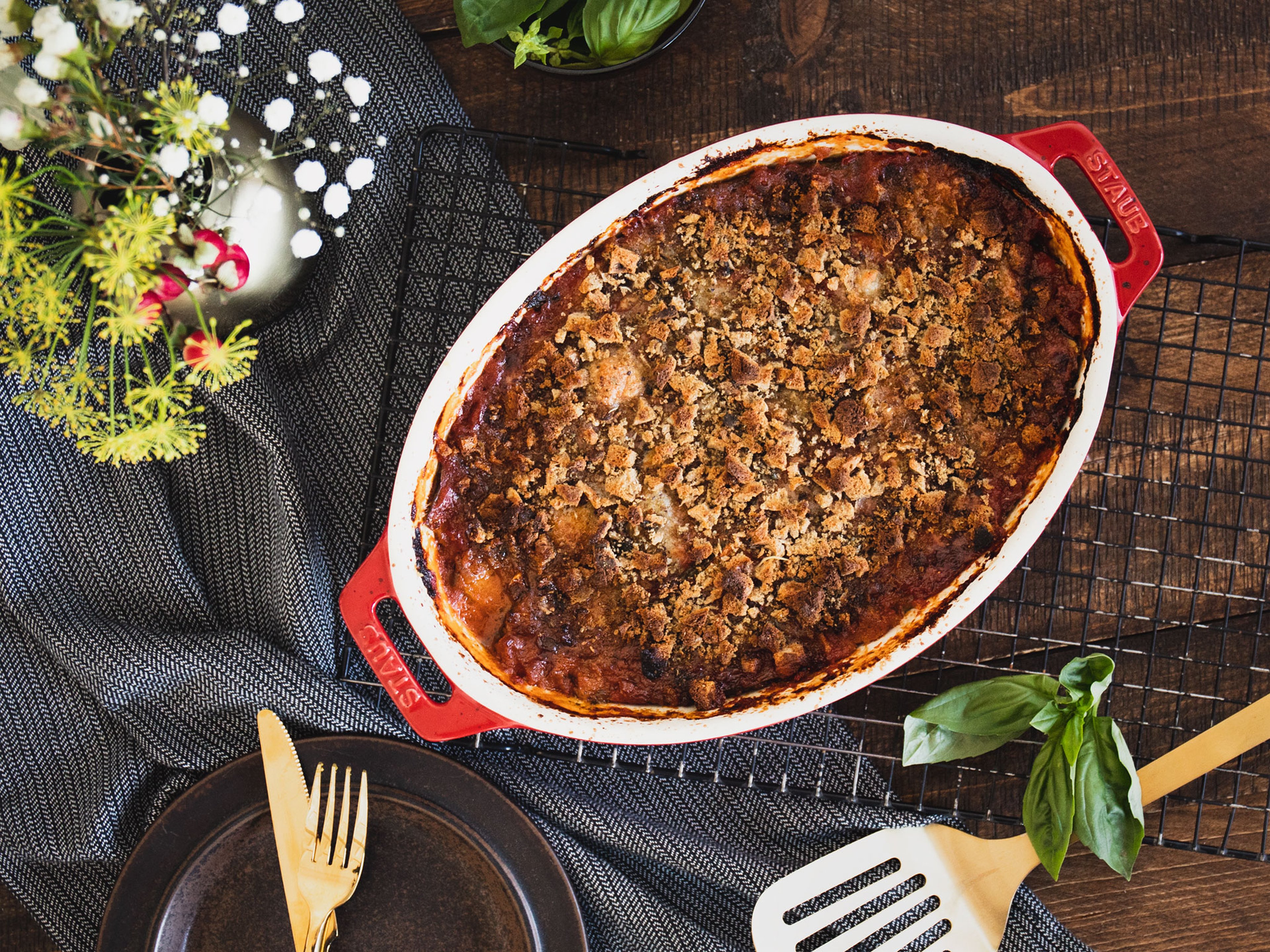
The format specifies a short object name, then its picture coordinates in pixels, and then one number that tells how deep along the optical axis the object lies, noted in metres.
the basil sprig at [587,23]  0.68
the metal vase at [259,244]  0.65
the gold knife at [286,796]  0.70
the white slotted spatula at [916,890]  0.71
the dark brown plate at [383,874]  0.71
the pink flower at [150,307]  0.58
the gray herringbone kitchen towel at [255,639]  0.72
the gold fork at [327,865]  0.70
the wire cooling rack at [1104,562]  0.72
